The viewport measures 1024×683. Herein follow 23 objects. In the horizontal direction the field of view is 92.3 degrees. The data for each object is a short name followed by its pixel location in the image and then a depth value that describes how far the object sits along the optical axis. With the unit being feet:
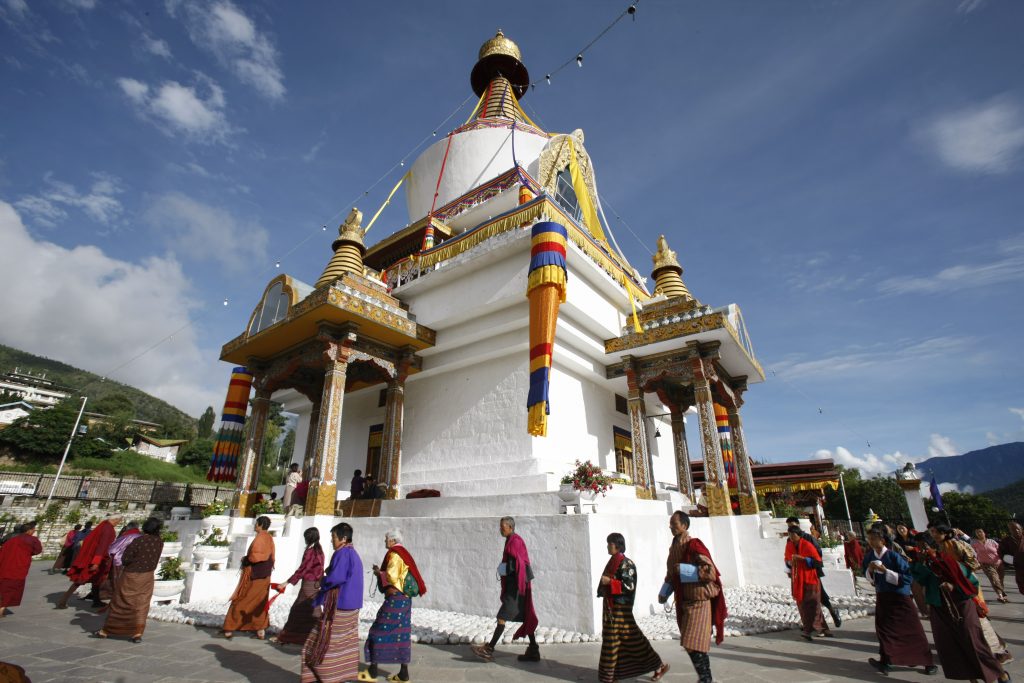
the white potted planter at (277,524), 31.71
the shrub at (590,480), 24.80
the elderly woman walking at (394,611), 14.62
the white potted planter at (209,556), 27.81
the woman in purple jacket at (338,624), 13.91
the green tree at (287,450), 160.38
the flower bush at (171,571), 27.66
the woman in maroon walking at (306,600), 18.63
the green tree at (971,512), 90.63
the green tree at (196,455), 137.49
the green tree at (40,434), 98.43
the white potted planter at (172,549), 32.60
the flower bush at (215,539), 29.60
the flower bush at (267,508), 33.58
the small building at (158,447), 139.44
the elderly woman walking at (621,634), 14.06
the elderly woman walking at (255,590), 20.06
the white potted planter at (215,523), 32.65
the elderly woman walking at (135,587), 19.61
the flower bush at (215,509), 34.83
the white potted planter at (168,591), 26.13
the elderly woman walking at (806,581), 20.70
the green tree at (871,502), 117.80
